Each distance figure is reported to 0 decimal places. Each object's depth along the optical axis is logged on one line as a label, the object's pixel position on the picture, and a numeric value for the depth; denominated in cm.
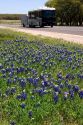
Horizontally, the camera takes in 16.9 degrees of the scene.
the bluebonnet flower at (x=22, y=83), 547
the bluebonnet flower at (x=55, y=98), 472
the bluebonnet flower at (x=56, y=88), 508
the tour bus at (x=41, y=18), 4019
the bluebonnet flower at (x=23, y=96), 475
